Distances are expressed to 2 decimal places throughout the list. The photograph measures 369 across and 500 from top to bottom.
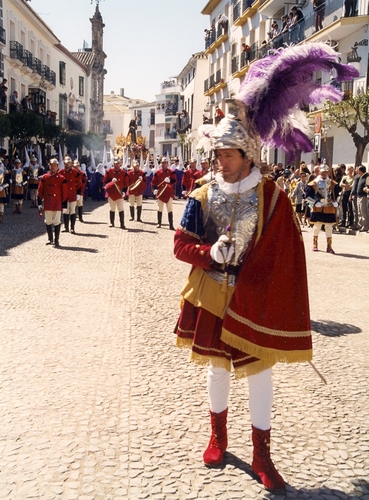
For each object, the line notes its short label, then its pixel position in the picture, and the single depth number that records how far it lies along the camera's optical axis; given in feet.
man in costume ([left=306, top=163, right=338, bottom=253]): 38.22
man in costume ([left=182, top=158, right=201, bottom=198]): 54.17
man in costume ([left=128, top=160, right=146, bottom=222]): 55.03
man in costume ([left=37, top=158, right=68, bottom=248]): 38.52
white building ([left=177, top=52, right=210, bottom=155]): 178.91
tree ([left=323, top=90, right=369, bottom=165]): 53.72
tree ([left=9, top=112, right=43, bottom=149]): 87.04
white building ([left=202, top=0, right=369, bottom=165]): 66.64
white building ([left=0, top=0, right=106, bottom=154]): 113.80
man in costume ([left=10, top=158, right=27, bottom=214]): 60.08
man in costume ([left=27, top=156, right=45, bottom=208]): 68.80
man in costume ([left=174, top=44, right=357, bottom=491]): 10.11
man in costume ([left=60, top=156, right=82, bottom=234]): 44.78
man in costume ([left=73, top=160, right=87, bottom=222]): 49.37
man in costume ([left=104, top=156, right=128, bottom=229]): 49.83
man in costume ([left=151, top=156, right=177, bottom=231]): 49.85
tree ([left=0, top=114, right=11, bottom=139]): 77.82
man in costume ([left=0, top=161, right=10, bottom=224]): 50.08
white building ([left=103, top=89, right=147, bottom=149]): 329.33
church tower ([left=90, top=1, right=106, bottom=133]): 222.07
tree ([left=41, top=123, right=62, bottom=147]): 109.19
